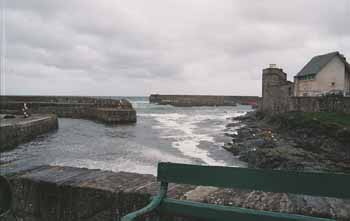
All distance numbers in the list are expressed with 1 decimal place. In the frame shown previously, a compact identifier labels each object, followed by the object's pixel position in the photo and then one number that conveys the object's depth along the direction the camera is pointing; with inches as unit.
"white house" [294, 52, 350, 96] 1379.2
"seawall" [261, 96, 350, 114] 968.3
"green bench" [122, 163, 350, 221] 62.3
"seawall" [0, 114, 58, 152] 674.2
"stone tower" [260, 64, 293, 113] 1530.5
